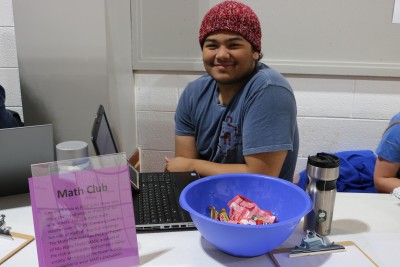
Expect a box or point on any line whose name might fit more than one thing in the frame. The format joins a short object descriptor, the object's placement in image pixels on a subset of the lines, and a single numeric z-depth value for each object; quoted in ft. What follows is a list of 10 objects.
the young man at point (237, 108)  4.06
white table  2.58
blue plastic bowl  2.37
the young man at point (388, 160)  5.08
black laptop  3.00
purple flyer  2.25
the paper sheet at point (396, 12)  6.39
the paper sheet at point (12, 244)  2.60
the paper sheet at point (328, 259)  2.53
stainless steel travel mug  2.80
